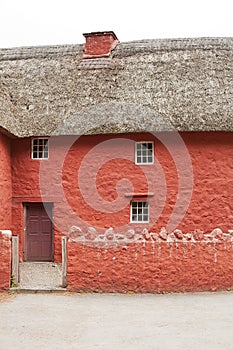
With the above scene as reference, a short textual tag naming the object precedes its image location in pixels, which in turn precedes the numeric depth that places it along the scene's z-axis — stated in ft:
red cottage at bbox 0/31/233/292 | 63.87
